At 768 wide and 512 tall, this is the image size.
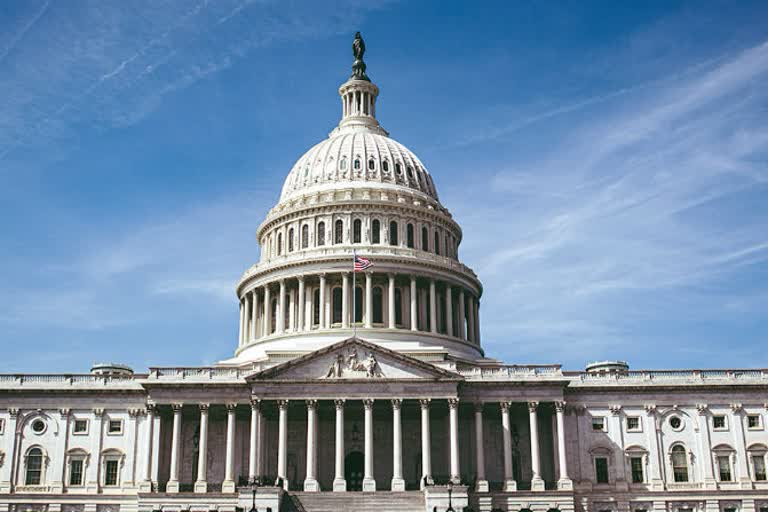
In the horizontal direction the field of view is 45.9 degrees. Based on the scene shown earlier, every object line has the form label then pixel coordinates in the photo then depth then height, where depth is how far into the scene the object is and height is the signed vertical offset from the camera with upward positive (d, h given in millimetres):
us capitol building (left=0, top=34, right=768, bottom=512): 73250 +4277
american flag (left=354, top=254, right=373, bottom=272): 85125 +20306
